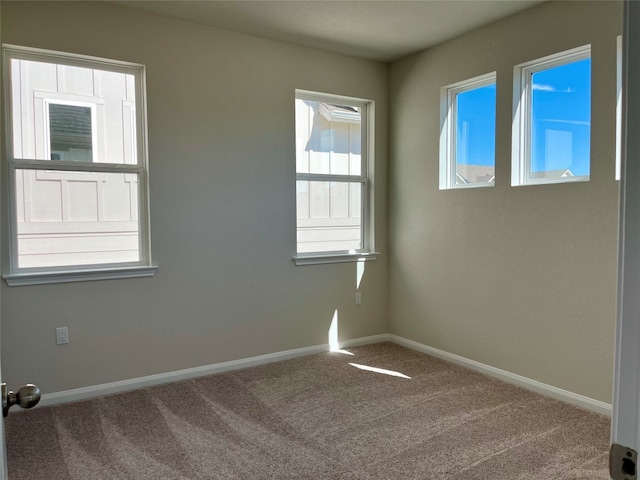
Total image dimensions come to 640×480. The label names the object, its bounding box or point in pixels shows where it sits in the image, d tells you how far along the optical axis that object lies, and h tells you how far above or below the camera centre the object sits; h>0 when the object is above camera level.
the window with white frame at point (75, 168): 2.94 +0.36
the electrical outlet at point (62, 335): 3.04 -0.75
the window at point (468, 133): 3.56 +0.69
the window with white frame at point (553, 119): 2.95 +0.67
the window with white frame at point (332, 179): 4.03 +0.37
